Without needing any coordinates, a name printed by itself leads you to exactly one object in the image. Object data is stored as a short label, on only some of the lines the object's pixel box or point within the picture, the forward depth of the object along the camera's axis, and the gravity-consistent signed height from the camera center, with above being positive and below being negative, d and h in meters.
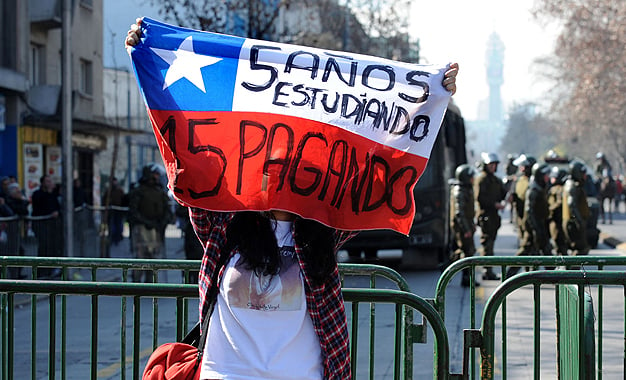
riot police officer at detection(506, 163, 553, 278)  15.58 -0.53
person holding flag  3.32 -0.03
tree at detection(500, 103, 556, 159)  128.69 +6.57
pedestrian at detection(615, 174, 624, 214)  43.42 -0.41
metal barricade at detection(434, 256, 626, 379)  5.24 -0.48
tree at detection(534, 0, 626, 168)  34.84 +5.22
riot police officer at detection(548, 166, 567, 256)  15.74 -0.46
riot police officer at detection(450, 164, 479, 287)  14.65 -0.44
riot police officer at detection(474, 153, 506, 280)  14.94 -0.29
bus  16.88 -0.79
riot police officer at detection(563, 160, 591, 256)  15.34 -0.41
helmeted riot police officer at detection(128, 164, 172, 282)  14.95 -0.47
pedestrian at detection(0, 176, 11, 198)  17.22 -0.08
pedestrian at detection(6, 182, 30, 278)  14.22 -0.58
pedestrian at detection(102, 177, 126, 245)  19.19 -0.81
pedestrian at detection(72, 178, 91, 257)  17.14 -0.83
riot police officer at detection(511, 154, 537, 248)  16.62 -0.10
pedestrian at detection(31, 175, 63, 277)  15.30 -0.67
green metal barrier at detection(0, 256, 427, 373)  5.28 -0.46
